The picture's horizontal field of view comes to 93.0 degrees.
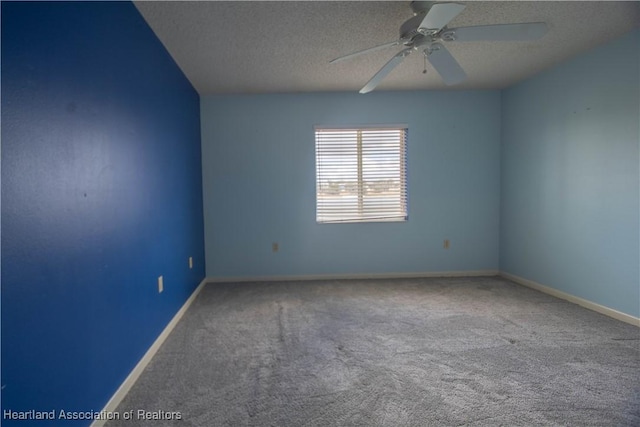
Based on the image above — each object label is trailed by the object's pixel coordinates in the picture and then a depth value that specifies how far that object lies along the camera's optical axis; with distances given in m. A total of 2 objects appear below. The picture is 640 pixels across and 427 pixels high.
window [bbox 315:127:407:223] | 3.92
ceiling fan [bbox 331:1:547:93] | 1.60
